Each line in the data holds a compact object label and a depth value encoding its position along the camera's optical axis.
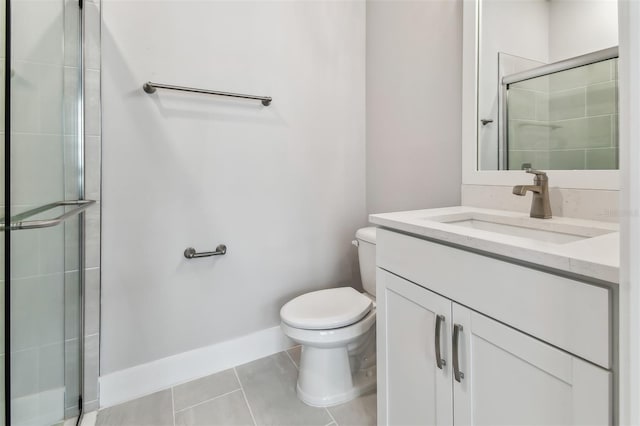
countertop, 0.60
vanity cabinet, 0.62
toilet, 1.44
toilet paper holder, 1.66
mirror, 1.07
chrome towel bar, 1.51
